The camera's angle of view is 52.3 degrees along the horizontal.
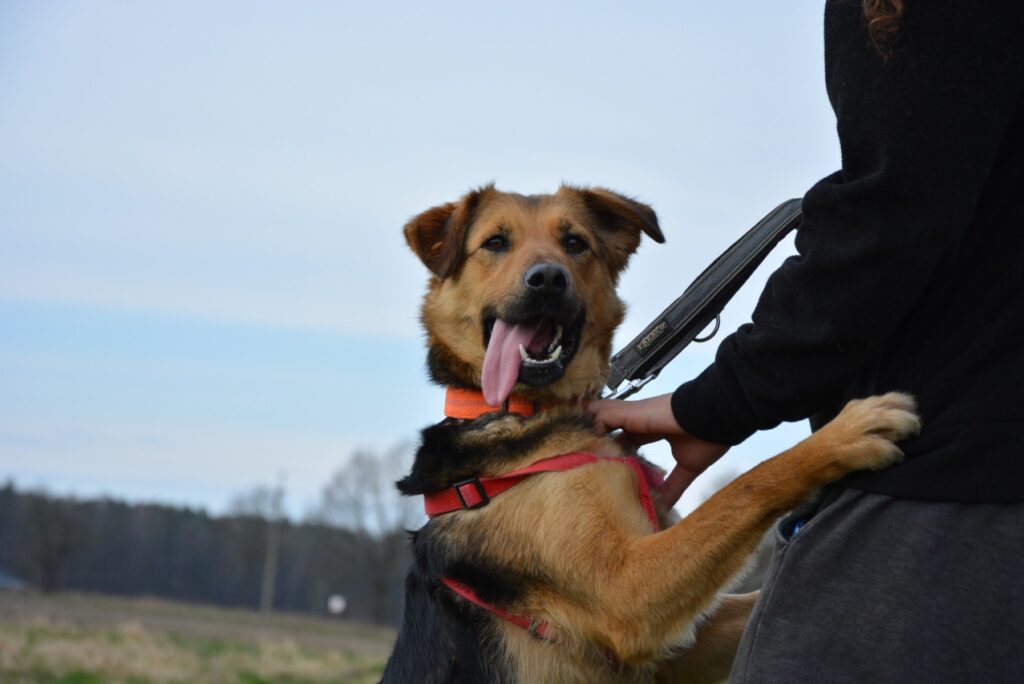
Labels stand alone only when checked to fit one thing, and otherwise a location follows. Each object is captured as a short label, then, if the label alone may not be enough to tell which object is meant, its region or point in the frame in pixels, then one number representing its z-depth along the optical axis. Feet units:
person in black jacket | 7.34
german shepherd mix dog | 10.91
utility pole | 253.36
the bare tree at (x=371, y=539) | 228.02
